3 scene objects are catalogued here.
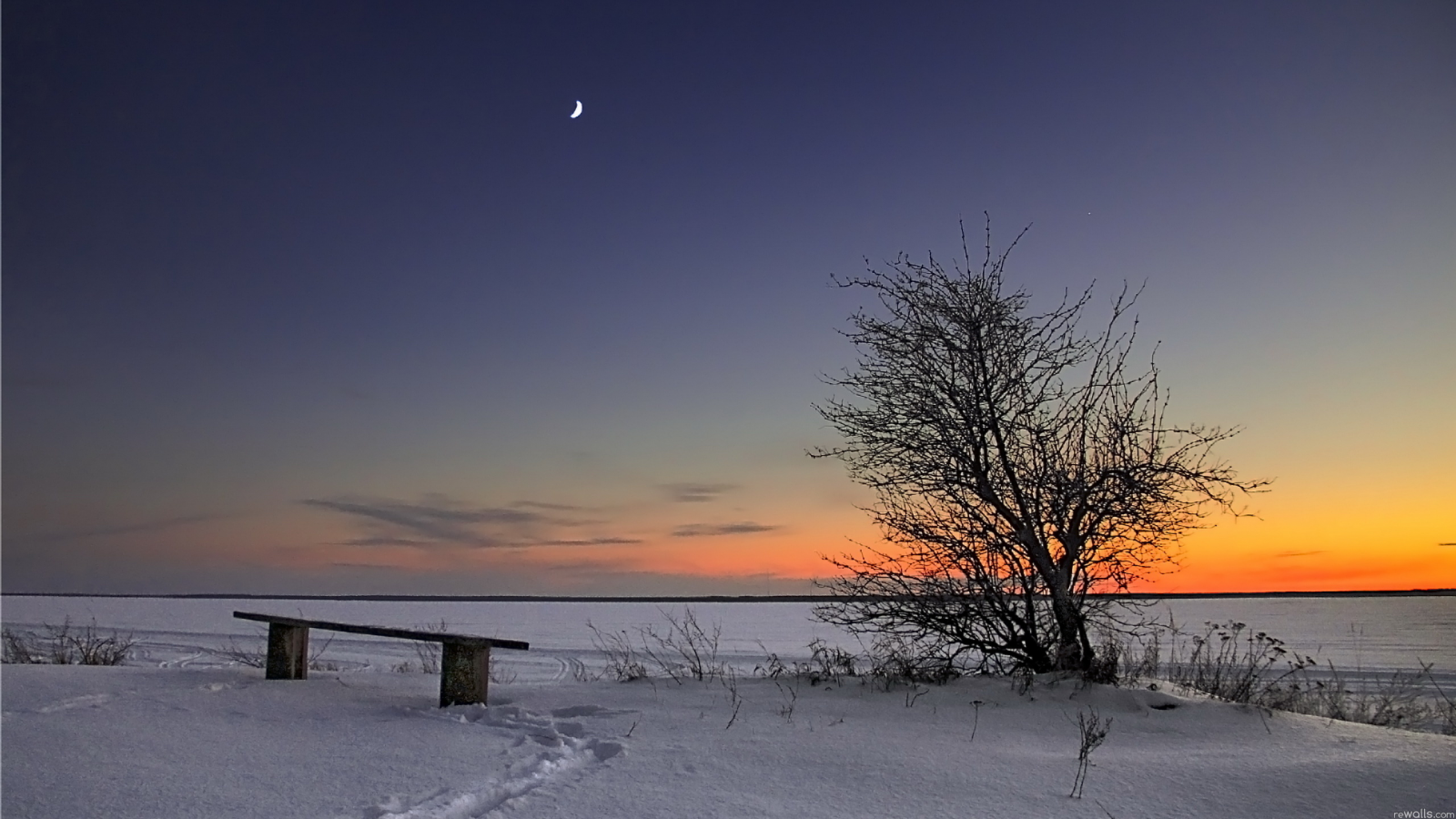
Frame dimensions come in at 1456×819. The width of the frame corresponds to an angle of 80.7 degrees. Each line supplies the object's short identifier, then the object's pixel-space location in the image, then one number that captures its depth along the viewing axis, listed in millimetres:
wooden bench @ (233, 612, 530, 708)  6422
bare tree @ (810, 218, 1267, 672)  7586
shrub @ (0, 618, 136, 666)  10273
